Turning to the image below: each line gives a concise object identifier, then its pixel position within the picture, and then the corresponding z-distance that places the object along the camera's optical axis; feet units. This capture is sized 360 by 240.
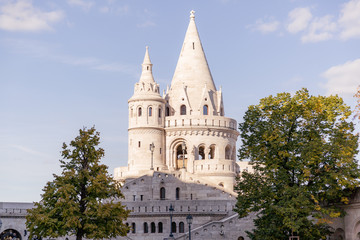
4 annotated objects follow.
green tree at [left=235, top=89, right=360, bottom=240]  115.24
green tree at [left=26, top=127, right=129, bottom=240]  122.01
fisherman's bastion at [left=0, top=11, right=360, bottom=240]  188.34
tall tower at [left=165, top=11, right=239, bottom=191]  226.79
